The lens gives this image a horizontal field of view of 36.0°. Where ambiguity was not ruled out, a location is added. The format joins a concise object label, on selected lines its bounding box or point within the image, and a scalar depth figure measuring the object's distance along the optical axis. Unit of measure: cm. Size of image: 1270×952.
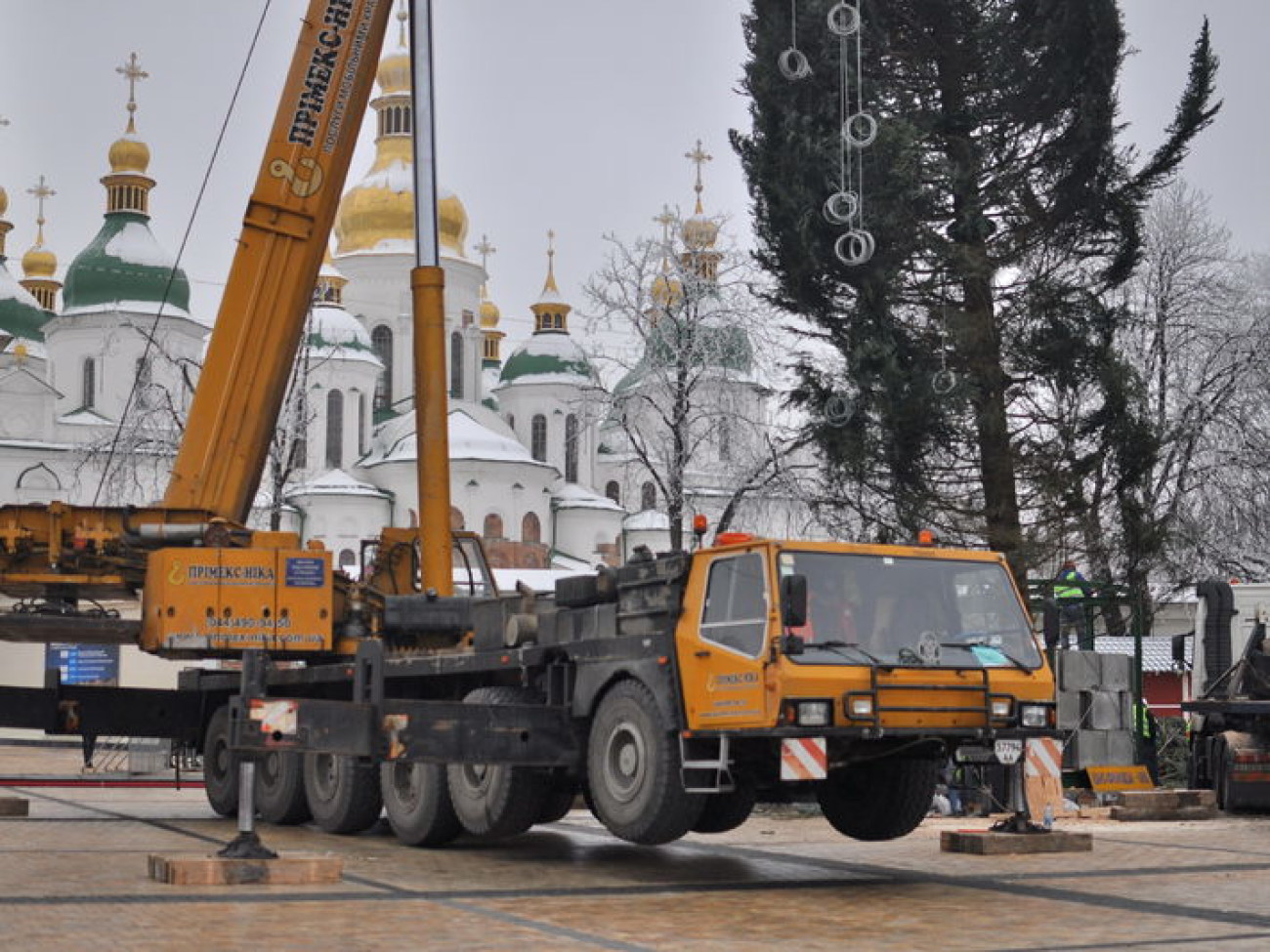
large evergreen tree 3175
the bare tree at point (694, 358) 4578
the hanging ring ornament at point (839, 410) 3209
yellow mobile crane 1275
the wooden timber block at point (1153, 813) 2133
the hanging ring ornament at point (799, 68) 2558
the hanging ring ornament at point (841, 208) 2652
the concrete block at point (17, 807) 1992
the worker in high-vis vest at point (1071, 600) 2219
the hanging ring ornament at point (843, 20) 2548
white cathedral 8269
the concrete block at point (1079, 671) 2258
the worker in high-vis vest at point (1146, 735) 2389
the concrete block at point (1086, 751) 2280
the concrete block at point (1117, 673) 2308
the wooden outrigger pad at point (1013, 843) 1590
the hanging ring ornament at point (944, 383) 3056
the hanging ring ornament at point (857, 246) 2648
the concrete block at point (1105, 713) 2294
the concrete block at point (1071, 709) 2247
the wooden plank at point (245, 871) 1259
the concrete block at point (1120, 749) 2322
